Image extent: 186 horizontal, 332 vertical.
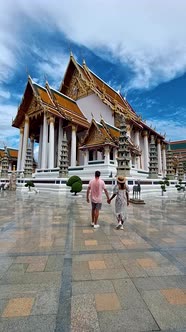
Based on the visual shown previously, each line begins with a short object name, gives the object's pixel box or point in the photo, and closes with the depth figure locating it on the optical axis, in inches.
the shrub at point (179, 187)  801.9
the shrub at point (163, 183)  571.8
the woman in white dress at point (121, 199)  182.4
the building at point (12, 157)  1495.1
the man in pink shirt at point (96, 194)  184.4
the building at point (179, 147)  2299.1
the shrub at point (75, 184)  500.7
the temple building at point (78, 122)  812.6
